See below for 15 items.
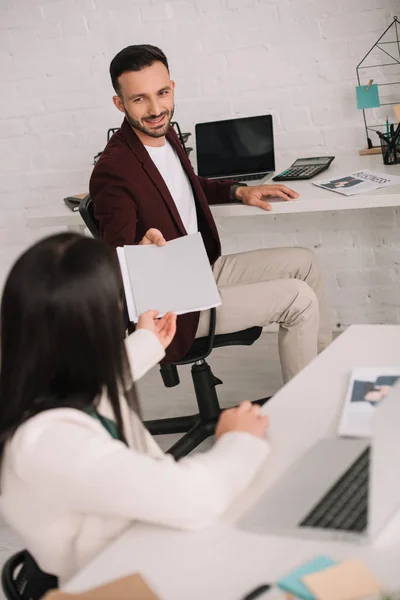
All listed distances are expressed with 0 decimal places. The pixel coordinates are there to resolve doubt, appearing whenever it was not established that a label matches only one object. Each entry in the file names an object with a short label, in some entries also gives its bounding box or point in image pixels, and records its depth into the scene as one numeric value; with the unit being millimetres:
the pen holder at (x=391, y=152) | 4134
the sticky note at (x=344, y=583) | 1735
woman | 2063
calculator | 4157
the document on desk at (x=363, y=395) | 2497
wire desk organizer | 4434
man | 3701
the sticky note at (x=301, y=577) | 1760
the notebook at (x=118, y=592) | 1849
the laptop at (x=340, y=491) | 1825
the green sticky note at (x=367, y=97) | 4366
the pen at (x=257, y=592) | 1800
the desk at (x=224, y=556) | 1882
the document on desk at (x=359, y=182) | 3850
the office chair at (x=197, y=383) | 3719
